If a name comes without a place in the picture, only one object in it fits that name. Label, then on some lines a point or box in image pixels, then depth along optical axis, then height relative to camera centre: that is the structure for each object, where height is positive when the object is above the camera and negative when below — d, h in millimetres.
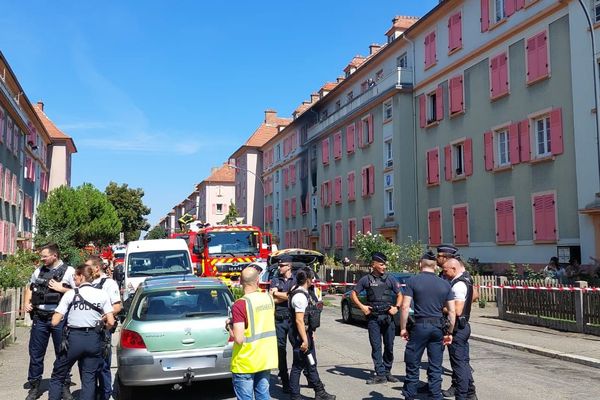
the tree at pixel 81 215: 43531 +3220
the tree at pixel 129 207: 75750 +6260
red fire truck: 23883 +272
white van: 18281 -99
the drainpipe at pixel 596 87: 17469 +5177
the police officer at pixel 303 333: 7207 -955
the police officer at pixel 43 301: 7832 -590
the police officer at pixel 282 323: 8078 -915
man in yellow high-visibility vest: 5449 -797
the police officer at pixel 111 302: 7184 -632
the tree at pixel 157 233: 107775 +4220
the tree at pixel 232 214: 65181 +4741
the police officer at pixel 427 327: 6688 -816
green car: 7289 -1059
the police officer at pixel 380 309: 8695 -792
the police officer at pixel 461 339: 6941 -991
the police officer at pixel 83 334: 6492 -855
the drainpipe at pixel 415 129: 29906 +6464
